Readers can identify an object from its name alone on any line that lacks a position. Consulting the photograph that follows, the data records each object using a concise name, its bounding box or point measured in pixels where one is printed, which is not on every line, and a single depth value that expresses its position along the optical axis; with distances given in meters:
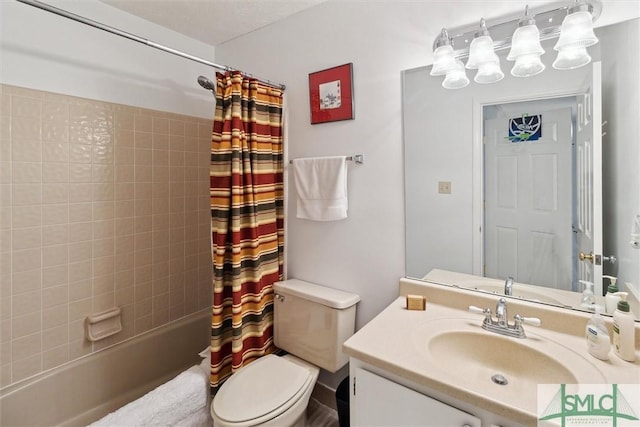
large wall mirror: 1.02
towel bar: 1.55
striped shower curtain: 1.58
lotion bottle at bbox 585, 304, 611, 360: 0.91
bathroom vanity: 0.81
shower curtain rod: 1.09
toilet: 1.23
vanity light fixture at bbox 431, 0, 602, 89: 1.00
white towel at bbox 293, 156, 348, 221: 1.56
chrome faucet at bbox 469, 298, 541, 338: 1.07
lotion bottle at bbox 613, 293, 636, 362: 0.90
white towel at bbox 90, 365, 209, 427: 1.30
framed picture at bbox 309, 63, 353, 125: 1.57
